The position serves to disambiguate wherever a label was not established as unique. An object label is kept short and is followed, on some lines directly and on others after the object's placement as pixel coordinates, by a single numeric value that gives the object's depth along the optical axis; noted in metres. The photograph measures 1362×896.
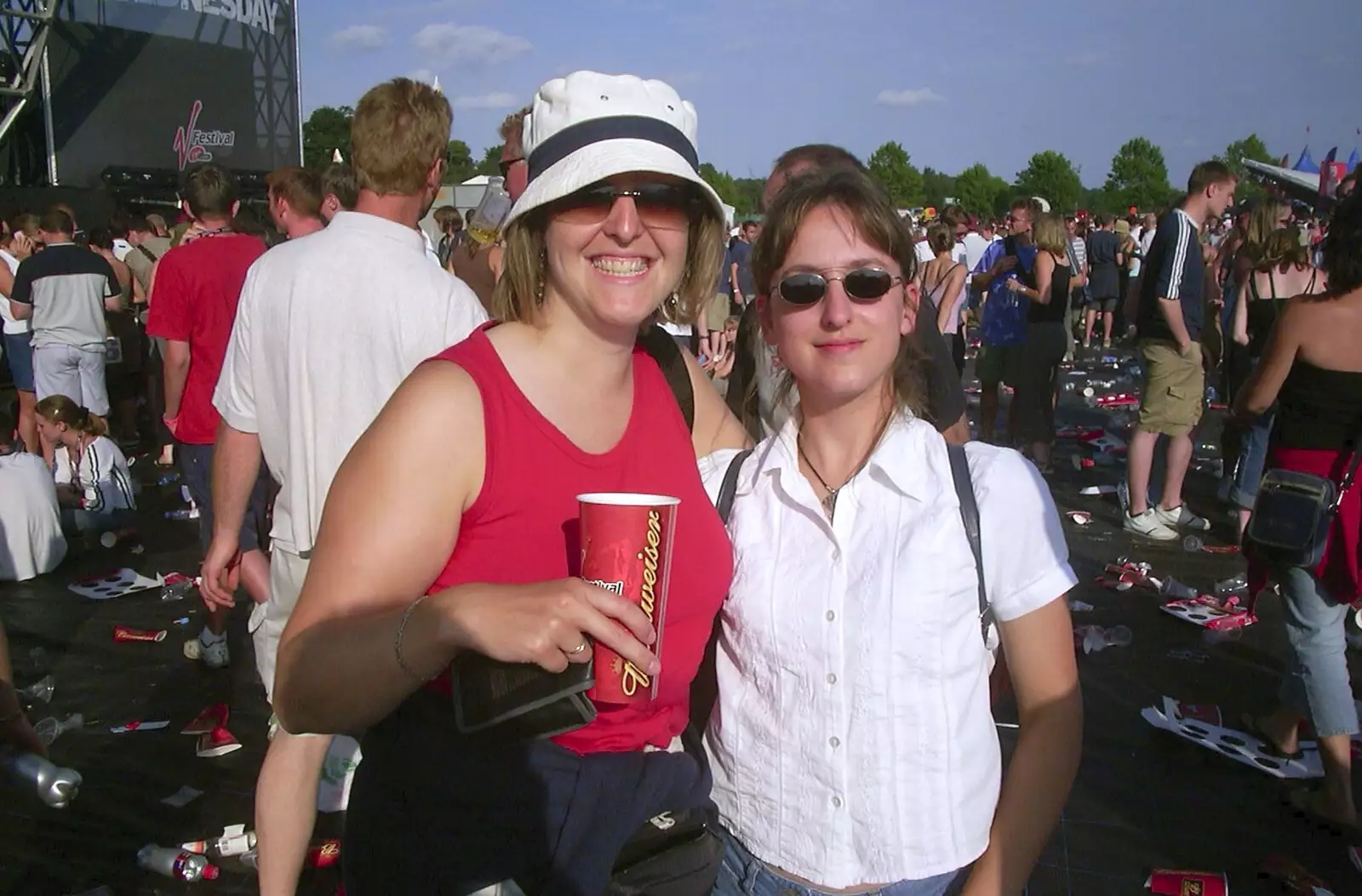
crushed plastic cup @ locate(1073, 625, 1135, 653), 5.43
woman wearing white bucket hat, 1.47
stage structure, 19.41
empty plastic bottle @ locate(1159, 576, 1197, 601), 6.14
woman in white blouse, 1.64
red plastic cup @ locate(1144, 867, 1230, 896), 3.32
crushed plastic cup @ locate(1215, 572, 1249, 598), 6.26
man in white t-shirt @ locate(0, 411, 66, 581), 6.53
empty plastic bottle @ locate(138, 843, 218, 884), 3.47
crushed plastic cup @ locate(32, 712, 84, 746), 4.44
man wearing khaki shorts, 6.99
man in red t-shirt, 4.96
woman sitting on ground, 7.54
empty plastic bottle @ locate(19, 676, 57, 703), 4.86
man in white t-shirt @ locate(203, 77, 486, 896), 2.90
